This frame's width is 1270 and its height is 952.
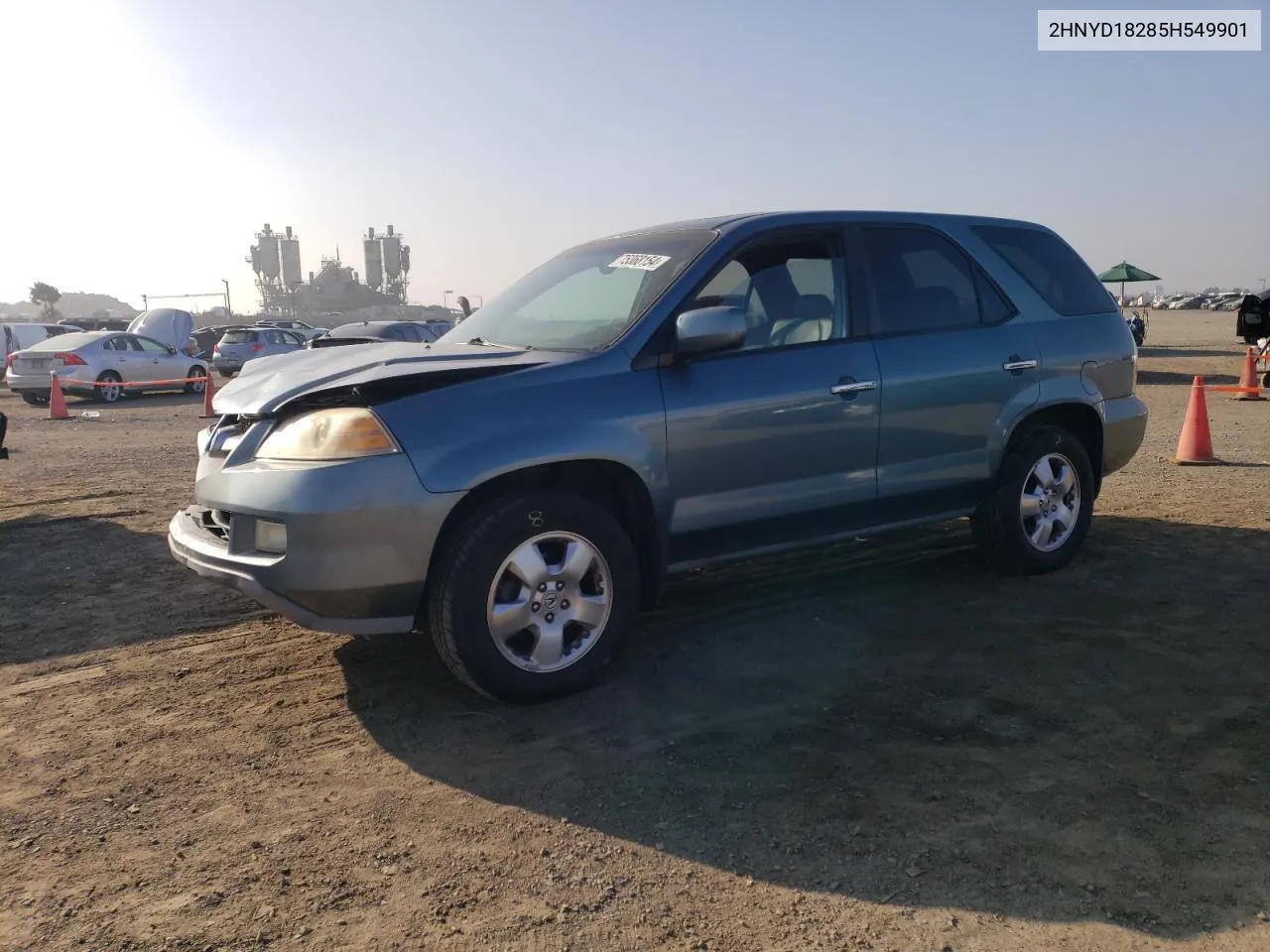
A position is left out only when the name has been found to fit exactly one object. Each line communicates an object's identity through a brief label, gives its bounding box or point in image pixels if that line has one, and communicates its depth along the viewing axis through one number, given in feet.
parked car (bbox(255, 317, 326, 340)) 102.42
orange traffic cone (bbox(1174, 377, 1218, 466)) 29.96
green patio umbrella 99.04
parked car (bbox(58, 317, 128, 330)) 143.25
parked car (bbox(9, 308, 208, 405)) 60.95
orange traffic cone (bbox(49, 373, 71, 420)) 51.90
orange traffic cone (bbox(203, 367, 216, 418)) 50.19
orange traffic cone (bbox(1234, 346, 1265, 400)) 50.37
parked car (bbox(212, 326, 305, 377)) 81.20
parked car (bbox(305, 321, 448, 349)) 55.93
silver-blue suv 11.18
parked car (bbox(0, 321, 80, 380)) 87.86
